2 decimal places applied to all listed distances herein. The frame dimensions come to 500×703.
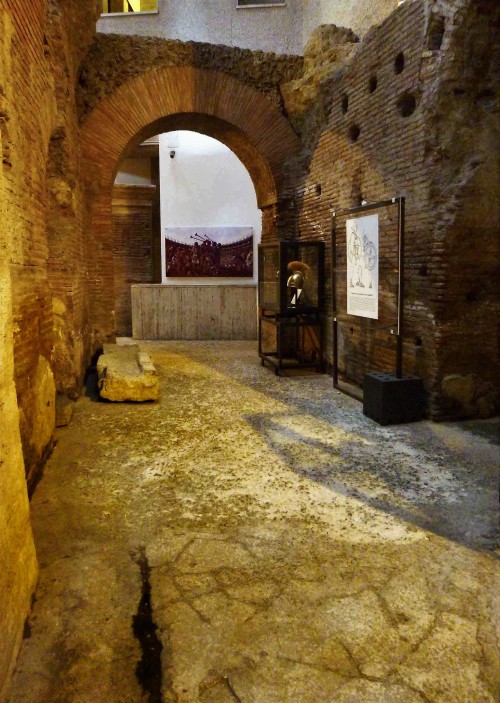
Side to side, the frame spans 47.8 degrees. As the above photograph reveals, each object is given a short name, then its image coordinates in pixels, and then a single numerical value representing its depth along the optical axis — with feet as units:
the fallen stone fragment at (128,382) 18.99
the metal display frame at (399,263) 15.80
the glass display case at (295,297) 23.76
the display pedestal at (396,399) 16.06
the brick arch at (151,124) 24.88
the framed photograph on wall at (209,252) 38.75
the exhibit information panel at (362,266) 17.29
